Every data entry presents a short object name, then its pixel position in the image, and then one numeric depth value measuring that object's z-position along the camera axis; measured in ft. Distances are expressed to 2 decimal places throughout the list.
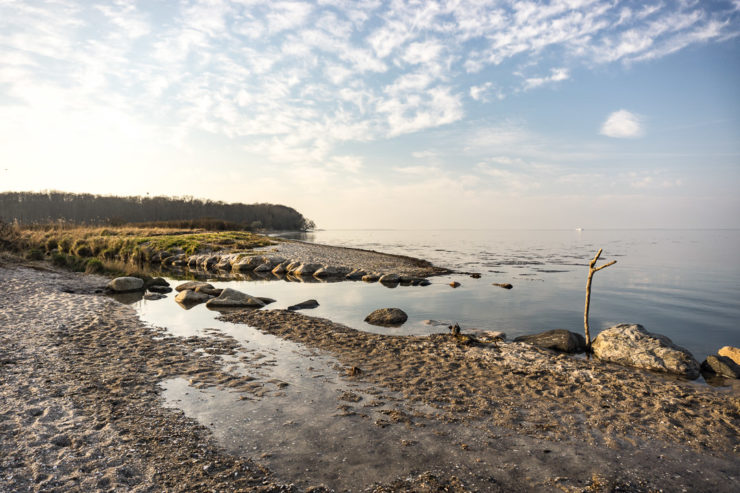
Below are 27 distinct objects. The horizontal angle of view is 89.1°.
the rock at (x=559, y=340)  38.34
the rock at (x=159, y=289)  65.82
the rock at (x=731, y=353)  34.14
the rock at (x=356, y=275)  92.59
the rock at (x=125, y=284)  62.69
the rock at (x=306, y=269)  99.14
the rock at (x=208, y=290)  62.95
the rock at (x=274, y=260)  109.29
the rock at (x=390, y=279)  85.40
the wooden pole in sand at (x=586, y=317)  39.09
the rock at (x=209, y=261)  113.39
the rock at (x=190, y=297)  56.70
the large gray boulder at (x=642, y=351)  32.83
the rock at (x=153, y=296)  59.36
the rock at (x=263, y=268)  106.32
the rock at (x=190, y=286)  65.02
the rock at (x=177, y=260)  119.34
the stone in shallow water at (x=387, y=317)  48.80
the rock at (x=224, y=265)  110.83
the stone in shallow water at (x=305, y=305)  55.47
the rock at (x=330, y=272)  96.89
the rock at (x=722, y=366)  32.27
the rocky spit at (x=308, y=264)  95.25
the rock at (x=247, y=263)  108.50
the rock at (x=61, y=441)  17.64
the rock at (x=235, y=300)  55.11
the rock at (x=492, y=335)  40.57
